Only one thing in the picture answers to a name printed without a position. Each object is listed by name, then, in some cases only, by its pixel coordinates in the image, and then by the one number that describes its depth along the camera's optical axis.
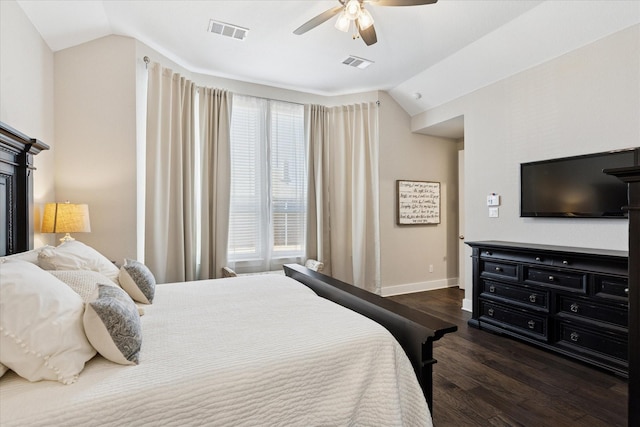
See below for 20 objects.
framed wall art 4.76
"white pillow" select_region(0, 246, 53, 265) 1.64
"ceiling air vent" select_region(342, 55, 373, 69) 3.61
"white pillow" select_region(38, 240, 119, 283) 1.67
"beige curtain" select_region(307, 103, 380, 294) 4.46
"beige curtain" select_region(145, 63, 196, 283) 3.32
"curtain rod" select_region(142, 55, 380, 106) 3.26
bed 0.95
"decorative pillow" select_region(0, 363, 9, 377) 0.99
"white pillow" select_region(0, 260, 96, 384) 0.99
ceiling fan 2.21
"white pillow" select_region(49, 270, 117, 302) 1.46
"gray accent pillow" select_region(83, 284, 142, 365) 1.13
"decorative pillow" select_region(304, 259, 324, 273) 3.84
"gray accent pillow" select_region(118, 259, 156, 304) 1.86
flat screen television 2.58
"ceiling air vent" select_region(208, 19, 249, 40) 2.92
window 4.04
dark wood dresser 2.32
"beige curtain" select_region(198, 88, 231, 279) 3.72
